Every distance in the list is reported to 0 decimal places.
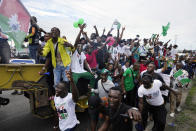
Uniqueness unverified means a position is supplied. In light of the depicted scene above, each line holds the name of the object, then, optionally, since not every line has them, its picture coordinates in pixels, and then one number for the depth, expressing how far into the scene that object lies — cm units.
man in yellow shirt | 355
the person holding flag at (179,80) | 524
